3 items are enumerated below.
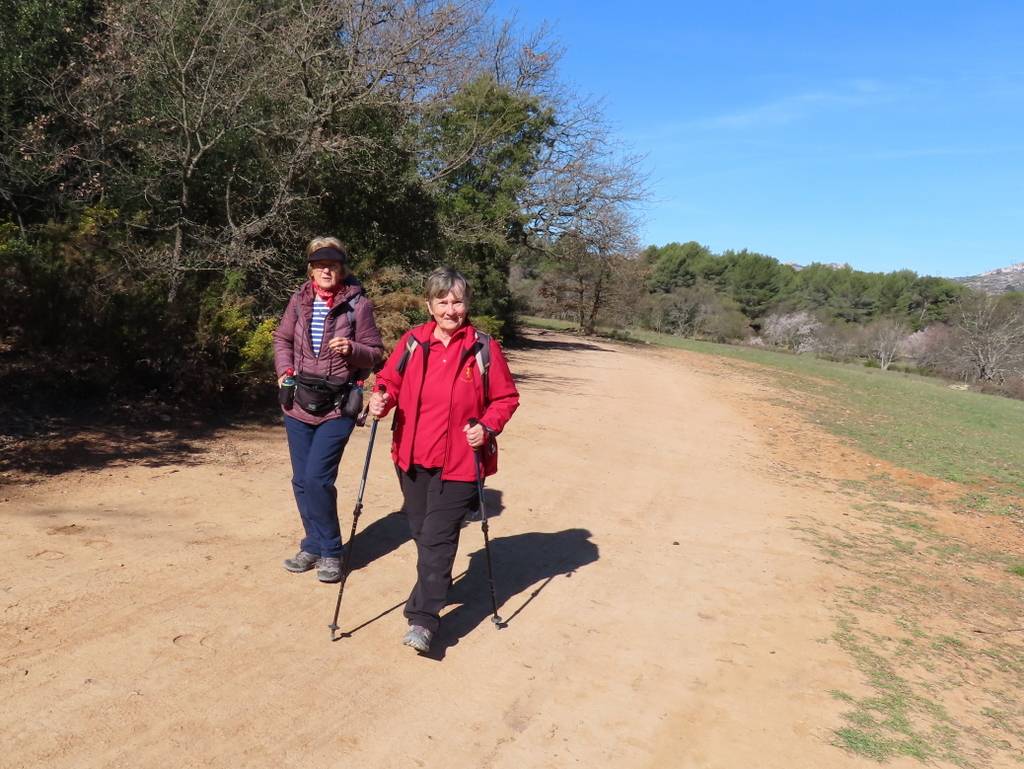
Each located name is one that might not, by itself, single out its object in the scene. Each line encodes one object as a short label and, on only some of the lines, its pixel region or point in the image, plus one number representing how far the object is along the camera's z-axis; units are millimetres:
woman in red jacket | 3840
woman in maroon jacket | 4379
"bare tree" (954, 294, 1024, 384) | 46281
